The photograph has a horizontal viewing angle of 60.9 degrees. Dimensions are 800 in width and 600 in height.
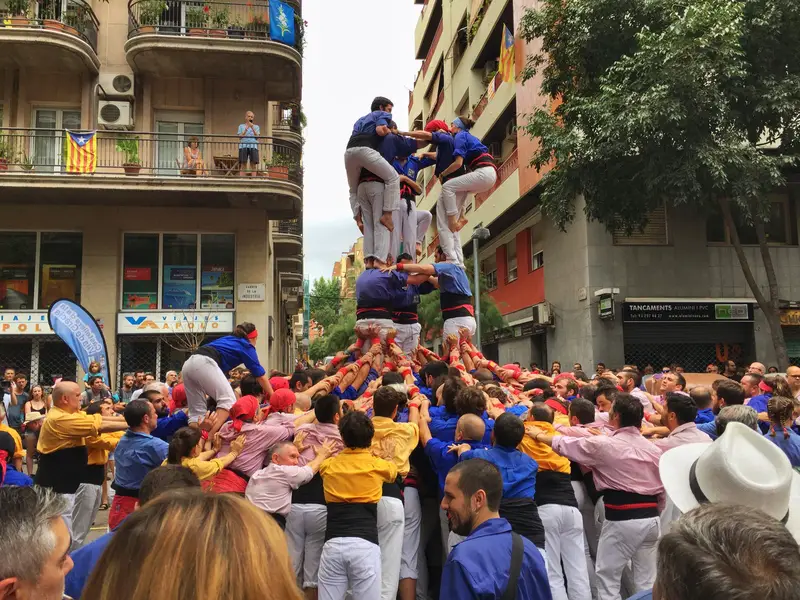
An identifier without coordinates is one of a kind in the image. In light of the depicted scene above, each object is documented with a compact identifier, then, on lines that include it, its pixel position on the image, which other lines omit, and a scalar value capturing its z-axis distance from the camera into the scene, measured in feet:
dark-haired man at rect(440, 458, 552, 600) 9.37
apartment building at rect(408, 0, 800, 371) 62.18
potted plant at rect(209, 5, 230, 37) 57.47
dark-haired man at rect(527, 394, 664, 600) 15.97
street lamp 56.00
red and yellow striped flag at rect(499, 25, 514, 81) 75.66
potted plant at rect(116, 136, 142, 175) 56.13
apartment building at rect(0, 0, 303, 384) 56.29
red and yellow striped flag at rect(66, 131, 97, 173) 54.90
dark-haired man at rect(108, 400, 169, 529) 17.25
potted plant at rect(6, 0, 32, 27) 54.06
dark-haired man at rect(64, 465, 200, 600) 8.82
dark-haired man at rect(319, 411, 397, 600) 14.58
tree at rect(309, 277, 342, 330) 196.13
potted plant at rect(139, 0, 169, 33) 56.80
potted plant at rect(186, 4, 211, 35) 58.08
